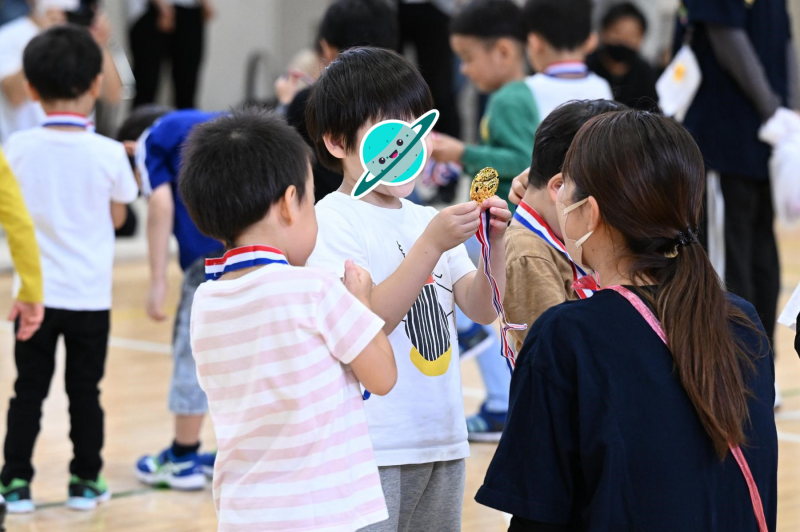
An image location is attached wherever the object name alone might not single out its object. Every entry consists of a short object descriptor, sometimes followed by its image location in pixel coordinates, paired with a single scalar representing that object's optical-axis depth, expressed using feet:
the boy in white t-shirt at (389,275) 11.06
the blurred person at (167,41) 52.72
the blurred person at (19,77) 34.63
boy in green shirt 21.35
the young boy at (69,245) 19.00
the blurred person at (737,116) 24.36
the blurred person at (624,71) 26.79
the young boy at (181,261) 20.46
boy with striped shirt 9.48
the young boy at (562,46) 22.42
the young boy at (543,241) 12.39
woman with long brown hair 8.50
